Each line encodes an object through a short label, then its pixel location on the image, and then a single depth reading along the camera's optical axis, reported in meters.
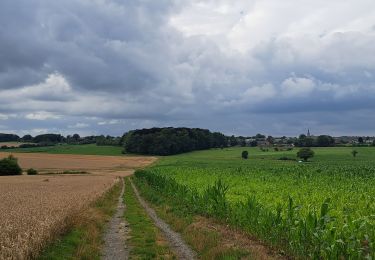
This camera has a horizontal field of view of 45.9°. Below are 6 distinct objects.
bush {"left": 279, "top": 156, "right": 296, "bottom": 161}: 111.25
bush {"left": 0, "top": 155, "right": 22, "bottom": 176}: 91.88
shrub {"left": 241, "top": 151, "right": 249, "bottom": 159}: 125.76
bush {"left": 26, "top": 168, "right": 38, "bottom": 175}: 93.32
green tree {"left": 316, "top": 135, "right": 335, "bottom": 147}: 162.25
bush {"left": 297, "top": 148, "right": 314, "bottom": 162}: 109.62
